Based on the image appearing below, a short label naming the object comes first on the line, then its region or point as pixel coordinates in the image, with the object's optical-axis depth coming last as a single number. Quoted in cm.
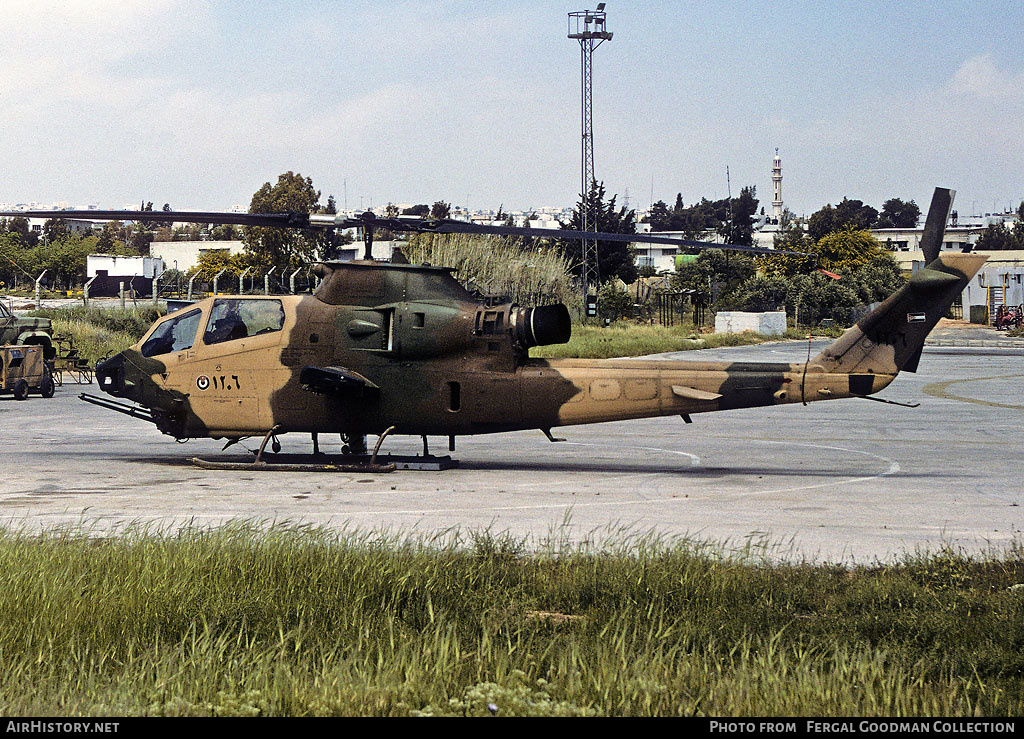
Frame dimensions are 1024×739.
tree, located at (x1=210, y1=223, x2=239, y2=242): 15664
